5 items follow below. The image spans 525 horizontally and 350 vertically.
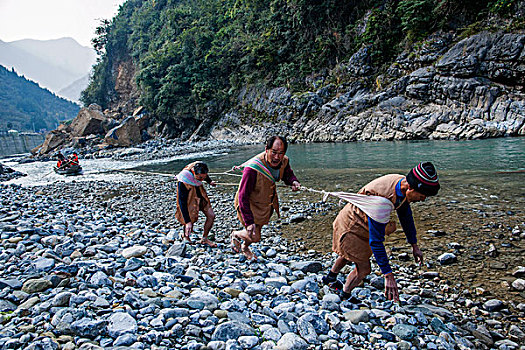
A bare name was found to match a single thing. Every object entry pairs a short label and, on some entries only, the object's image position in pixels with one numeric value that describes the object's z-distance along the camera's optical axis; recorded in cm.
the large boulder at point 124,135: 3841
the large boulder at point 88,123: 4428
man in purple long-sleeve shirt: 378
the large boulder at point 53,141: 4356
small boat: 1798
